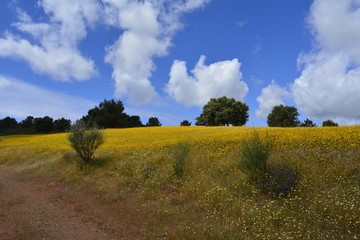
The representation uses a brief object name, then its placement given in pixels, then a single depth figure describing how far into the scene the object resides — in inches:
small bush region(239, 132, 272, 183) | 534.6
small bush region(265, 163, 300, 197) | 482.6
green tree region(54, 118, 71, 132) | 3801.7
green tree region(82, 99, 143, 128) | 3454.7
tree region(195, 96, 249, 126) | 3144.7
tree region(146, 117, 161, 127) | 4374.3
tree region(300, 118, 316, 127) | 3668.1
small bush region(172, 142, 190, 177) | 650.8
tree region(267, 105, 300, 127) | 3531.0
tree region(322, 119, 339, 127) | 3330.7
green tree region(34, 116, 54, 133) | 3565.5
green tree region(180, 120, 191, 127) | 4320.9
